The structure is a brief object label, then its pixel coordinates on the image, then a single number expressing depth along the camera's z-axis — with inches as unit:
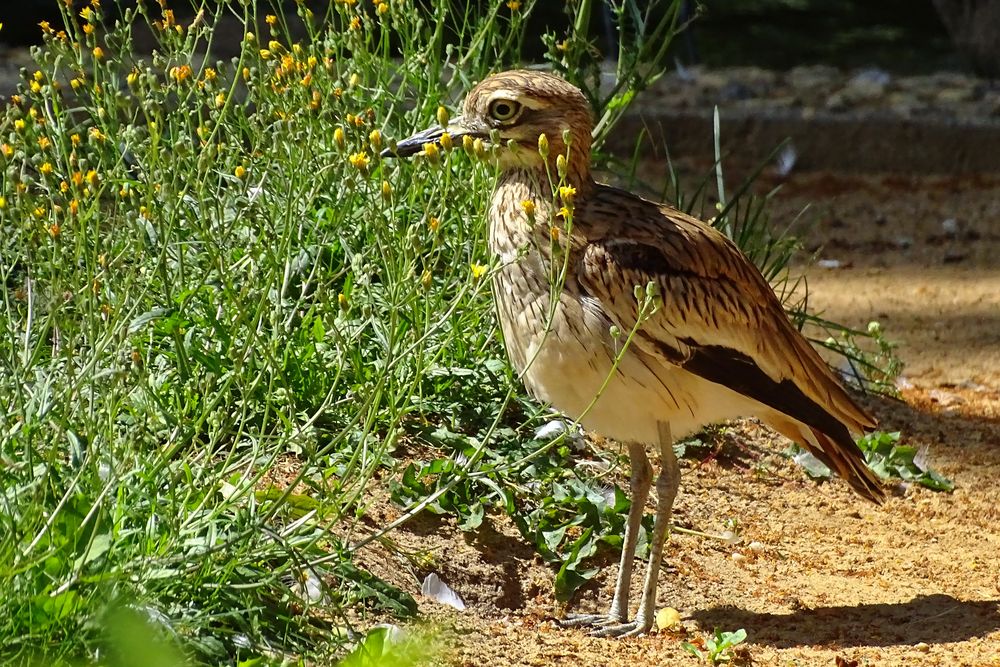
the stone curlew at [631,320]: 296.7
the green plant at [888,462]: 399.5
